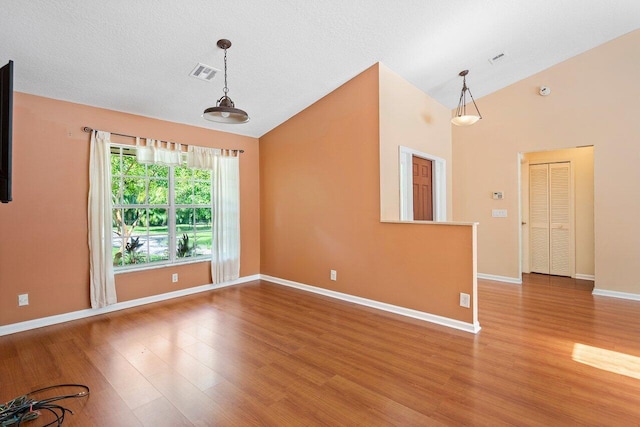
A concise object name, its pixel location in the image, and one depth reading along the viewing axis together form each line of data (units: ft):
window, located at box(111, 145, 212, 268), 12.88
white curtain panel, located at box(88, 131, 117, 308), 11.67
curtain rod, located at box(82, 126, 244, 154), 11.58
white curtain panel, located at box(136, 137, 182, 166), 13.08
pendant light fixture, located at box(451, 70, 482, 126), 13.28
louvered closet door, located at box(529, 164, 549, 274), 17.99
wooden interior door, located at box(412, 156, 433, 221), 15.37
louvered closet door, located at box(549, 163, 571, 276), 17.26
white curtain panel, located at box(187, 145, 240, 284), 15.38
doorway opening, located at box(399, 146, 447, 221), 14.16
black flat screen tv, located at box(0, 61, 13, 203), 6.21
